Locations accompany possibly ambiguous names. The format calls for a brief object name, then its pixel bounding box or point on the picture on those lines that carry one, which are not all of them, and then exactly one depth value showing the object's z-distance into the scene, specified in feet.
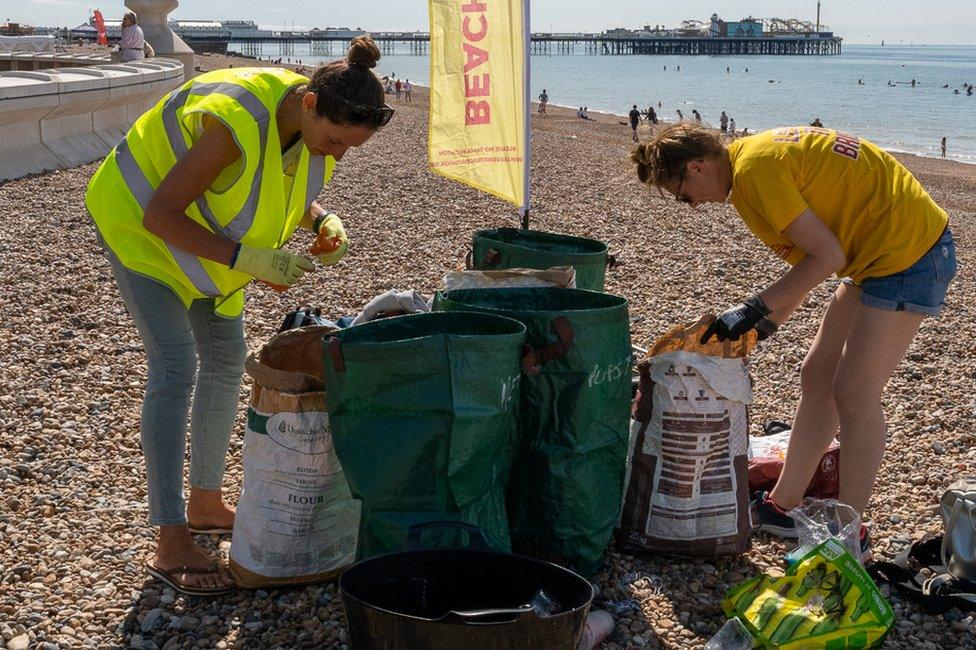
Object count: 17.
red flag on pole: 97.30
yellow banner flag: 14.78
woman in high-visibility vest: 8.69
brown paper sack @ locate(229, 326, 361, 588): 9.32
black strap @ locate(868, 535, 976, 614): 9.48
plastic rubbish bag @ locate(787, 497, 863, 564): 9.37
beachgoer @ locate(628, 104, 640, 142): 97.28
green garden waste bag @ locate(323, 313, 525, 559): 8.33
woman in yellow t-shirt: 9.57
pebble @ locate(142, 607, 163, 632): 9.04
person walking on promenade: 52.75
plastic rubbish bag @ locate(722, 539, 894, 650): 8.50
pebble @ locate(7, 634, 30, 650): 8.66
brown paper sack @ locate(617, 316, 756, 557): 10.19
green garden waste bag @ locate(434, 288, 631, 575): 9.31
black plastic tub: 7.49
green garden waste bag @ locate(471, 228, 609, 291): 12.20
